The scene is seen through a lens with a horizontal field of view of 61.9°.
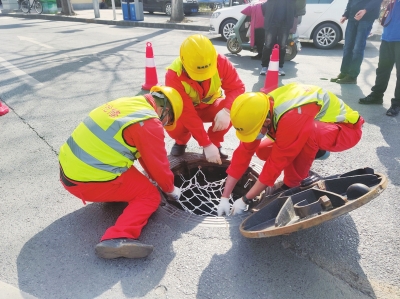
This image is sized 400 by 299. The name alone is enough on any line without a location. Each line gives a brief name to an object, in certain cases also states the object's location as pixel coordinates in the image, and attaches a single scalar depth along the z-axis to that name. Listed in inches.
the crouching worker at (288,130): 82.1
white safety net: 115.2
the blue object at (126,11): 519.0
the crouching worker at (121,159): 81.7
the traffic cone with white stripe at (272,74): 183.8
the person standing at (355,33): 184.1
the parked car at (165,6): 598.2
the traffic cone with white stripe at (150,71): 190.5
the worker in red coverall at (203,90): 101.8
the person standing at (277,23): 207.2
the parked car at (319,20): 303.6
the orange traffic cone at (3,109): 158.9
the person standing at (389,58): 151.8
